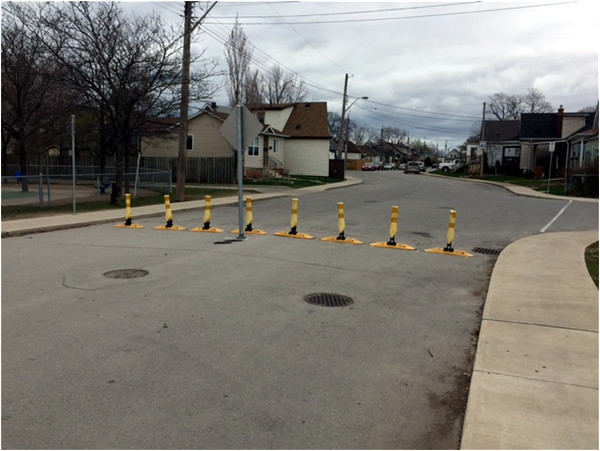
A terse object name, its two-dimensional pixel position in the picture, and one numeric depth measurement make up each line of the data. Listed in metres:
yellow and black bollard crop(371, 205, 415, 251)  10.65
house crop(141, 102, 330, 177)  39.59
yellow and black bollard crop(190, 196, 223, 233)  12.82
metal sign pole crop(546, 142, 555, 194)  29.72
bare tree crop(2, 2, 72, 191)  20.14
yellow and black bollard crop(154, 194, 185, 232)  13.23
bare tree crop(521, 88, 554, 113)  98.44
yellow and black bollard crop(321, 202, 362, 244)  11.32
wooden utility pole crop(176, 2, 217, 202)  19.25
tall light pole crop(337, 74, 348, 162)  44.13
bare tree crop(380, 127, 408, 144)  166.88
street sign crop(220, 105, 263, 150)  11.38
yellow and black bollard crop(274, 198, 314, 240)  11.84
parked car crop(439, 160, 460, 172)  75.82
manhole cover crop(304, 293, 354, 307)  6.48
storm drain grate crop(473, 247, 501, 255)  10.57
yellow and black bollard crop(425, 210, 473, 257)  10.23
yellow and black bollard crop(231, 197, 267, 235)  12.40
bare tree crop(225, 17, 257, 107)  35.23
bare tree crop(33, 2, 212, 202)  17.97
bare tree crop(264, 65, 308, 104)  57.69
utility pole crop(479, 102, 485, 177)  52.58
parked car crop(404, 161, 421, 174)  67.62
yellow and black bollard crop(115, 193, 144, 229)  13.66
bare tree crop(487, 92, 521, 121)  103.86
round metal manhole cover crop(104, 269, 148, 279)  7.65
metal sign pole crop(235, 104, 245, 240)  11.25
